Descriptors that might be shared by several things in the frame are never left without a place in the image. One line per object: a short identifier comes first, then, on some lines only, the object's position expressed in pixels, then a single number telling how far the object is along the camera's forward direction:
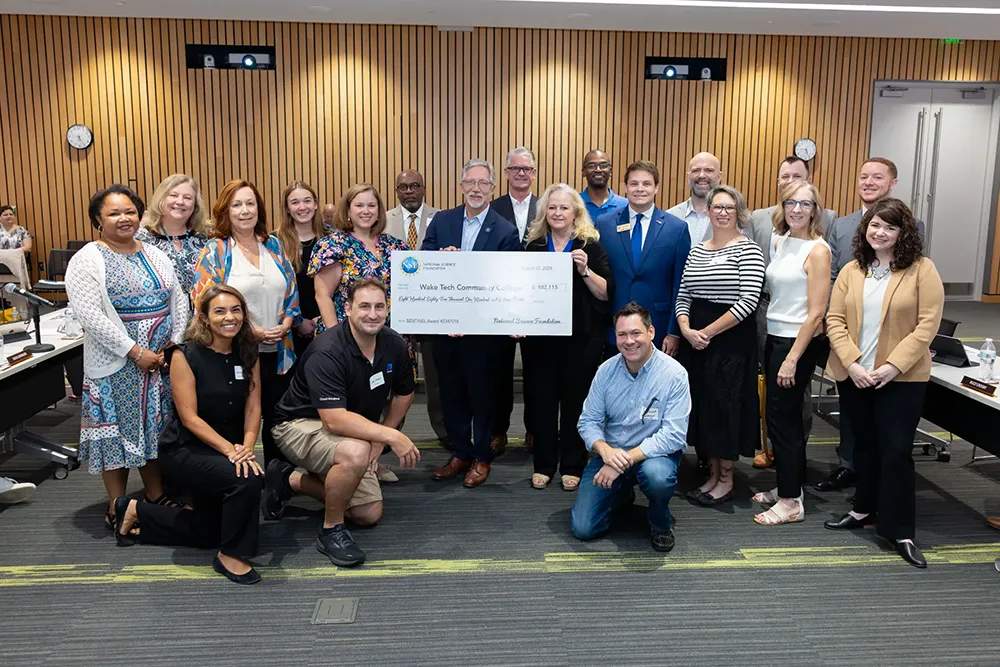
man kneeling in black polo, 3.31
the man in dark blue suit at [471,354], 4.05
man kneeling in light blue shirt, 3.35
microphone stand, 4.12
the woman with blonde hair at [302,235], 4.18
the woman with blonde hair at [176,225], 3.86
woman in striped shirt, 3.61
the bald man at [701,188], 4.63
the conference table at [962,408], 3.51
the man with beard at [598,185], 4.92
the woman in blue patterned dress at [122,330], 3.27
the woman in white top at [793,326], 3.54
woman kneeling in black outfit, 3.13
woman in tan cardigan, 3.21
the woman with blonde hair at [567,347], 3.88
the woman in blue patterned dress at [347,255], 3.94
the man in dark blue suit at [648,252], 3.93
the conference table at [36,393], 3.88
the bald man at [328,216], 4.33
